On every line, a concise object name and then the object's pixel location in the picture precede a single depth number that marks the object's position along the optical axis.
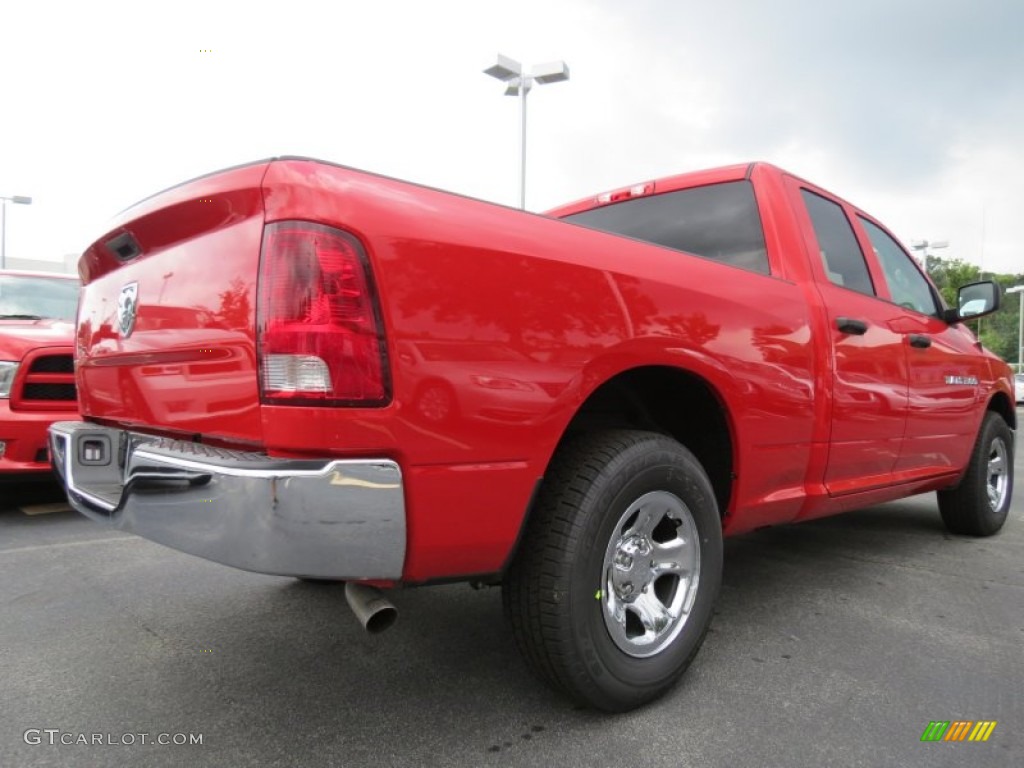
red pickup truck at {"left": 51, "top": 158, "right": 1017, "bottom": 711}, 1.53
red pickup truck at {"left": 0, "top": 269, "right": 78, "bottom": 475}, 4.14
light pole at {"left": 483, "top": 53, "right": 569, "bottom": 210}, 11.81
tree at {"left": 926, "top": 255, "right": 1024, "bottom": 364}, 43.42
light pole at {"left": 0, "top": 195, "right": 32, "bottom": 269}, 24.78
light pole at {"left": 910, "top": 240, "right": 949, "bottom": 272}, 26.15
